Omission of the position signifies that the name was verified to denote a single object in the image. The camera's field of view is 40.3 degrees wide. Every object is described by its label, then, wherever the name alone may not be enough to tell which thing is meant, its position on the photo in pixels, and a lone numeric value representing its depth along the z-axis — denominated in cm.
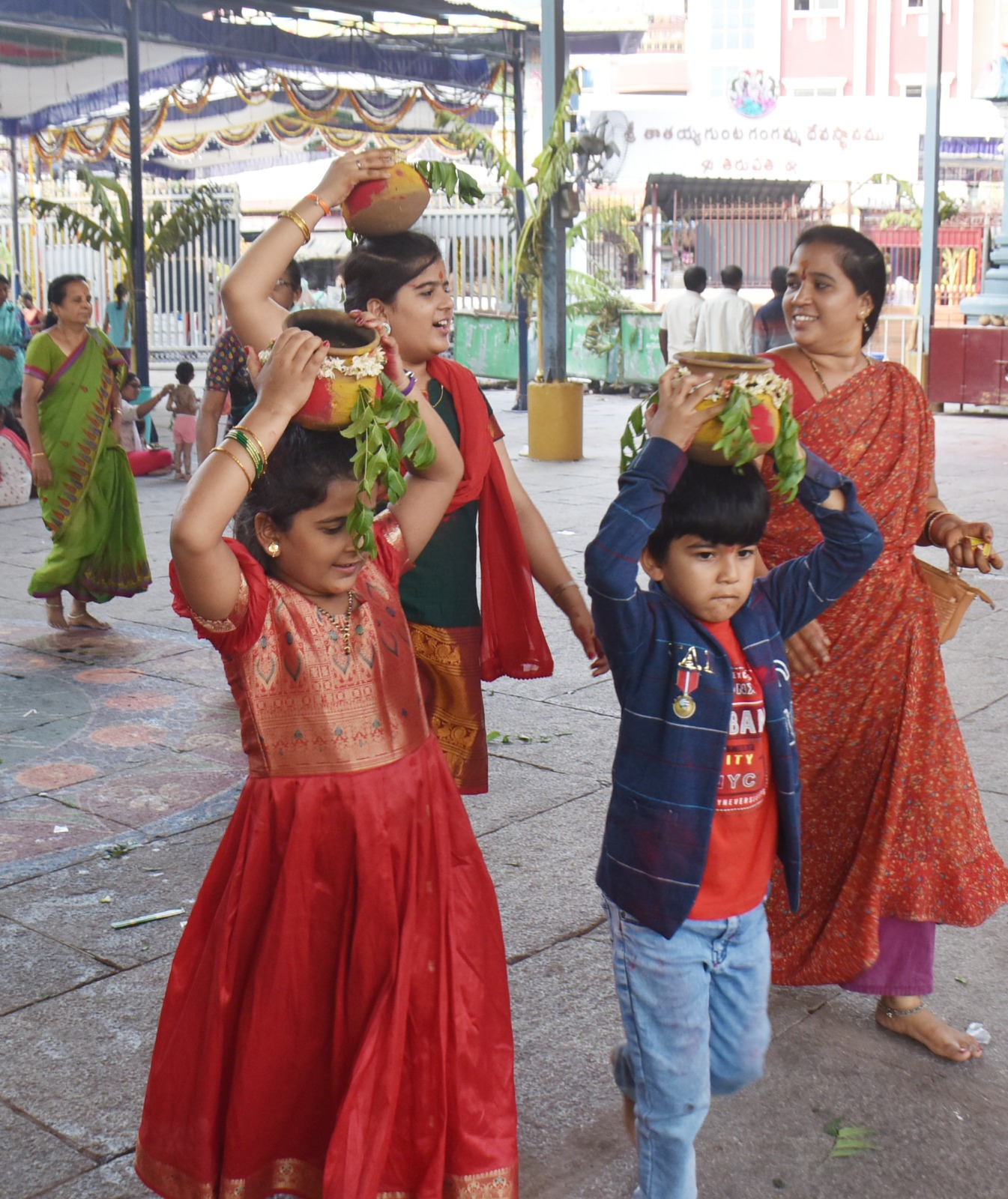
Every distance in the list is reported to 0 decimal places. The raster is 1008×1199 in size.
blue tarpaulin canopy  1264
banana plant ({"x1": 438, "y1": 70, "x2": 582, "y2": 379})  1165
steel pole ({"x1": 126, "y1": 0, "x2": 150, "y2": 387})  1282
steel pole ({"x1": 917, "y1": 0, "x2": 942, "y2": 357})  1634
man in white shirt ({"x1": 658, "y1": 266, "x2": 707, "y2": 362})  1312
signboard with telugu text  2708
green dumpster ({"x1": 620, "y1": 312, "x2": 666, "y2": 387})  1730
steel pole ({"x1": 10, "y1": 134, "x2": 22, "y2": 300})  1758
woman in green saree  650
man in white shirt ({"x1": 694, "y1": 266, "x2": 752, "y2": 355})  1258
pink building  3591
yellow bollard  1197
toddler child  1137
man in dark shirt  816
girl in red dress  203
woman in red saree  285
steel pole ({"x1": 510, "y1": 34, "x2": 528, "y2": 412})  1486
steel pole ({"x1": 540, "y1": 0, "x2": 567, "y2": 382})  1176
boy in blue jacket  210
